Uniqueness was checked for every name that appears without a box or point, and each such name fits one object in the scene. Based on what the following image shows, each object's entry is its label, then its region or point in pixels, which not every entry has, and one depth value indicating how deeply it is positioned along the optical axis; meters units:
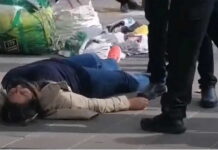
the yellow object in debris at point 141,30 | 10.67
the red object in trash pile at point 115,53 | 9.74
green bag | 10.23
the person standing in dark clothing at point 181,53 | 6.32
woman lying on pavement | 6.96
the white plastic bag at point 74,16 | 10.68
